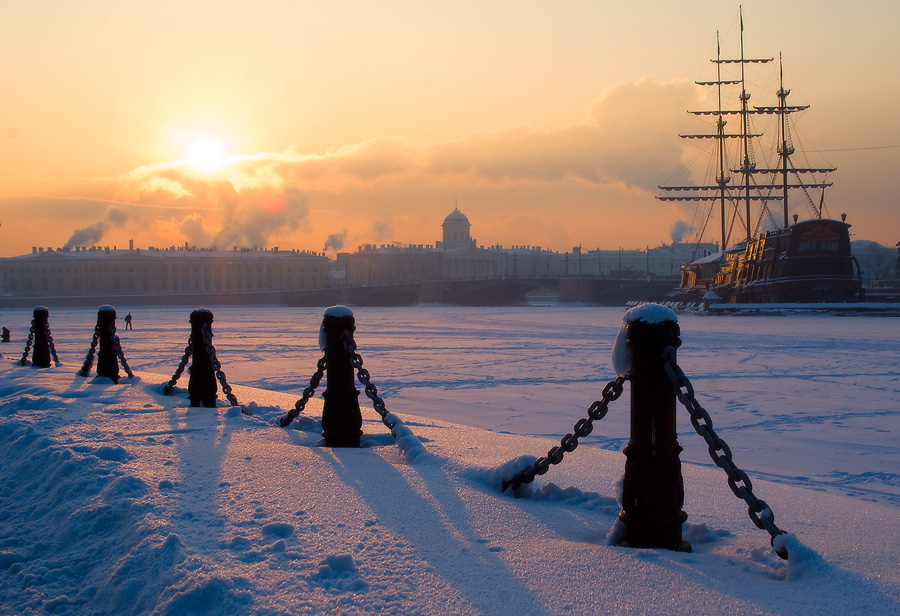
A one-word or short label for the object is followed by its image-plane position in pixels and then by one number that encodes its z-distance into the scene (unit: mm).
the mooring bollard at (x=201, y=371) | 6562
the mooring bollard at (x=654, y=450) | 2832
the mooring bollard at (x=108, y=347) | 8742
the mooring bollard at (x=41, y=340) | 10992
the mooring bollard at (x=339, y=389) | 4820
